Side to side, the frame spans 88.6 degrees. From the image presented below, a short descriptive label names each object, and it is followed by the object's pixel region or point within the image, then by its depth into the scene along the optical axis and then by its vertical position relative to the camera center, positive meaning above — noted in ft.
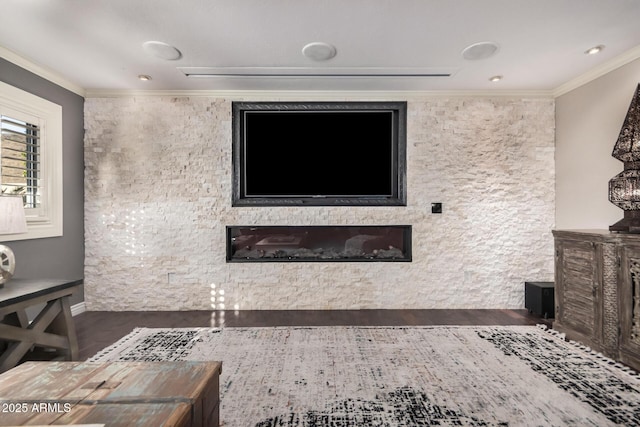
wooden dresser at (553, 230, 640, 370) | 7.98 -2.12
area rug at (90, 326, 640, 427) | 6.00 -3.73
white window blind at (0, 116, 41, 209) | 9.68 +1.60
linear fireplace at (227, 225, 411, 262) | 13.21 -1.23
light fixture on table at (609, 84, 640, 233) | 8.63 +1.02
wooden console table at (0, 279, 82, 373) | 6.75 -2.52
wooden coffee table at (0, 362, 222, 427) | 3.32 -2.10
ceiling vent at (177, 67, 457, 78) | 10.85 +4.74
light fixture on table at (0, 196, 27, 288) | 7.19 -0.28
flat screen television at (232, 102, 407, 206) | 13.14 +2.25
